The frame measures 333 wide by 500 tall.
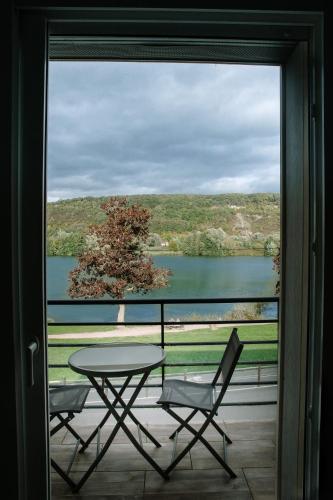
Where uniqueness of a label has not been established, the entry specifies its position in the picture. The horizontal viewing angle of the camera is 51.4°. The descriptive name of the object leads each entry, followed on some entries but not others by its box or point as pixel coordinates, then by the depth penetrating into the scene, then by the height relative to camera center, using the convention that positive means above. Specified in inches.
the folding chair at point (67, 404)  82.2 -38.0
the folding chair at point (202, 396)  85.0 -37.9
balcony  78.8 -53.7
